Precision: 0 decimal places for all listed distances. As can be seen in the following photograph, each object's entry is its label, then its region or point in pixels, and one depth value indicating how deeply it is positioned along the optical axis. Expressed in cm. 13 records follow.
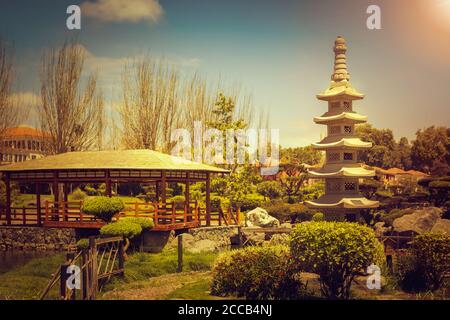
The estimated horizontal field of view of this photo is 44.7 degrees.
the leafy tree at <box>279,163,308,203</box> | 3426
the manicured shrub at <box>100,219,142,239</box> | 1702
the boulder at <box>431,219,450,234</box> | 1842
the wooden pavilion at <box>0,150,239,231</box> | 2031
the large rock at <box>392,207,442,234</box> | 2009
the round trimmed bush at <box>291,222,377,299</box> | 1242
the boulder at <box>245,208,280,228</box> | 2505
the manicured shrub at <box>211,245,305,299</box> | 1283
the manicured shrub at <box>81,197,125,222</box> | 1847
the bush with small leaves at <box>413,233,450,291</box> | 1315
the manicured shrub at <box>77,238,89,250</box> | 1675
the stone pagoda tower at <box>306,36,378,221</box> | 2466
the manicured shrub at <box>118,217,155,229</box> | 1870
